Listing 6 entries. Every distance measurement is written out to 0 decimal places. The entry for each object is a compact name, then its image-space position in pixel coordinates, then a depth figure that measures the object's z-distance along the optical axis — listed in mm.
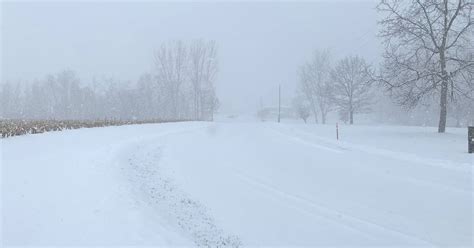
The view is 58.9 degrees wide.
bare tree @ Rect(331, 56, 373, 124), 66975
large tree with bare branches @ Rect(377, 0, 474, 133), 26144
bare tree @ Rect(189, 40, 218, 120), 88938
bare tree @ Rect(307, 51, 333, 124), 80750
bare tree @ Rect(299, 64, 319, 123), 88312
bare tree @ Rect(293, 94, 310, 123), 79356
